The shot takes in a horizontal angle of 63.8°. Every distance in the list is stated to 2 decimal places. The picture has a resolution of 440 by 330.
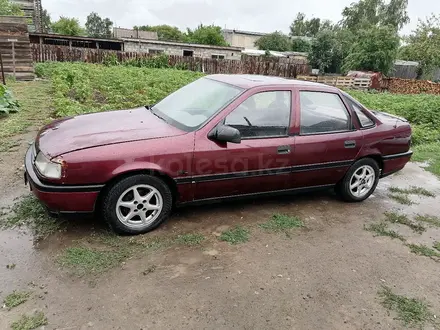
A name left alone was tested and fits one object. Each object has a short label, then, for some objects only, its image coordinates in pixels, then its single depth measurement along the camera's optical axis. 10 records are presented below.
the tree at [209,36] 55.72
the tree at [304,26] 75.31
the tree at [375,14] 46.38
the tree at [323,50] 37.34
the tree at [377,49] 29.53
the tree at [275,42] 54.84
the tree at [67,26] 64.69
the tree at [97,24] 89.69
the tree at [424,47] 33.59
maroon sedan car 3.29
